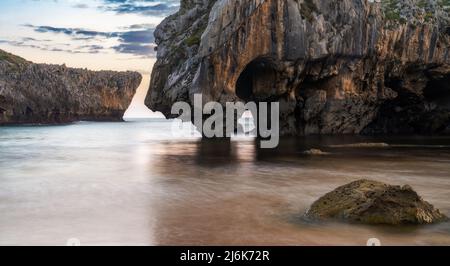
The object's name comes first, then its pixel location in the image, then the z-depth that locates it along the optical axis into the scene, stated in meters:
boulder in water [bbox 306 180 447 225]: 14.27
